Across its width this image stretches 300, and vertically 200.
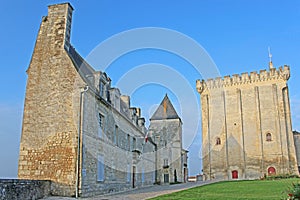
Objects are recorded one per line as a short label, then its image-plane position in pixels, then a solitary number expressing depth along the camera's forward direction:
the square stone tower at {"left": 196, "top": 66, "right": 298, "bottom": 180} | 31.55
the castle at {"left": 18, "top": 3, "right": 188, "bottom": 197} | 12.48
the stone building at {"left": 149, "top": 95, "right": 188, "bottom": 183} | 30.38
